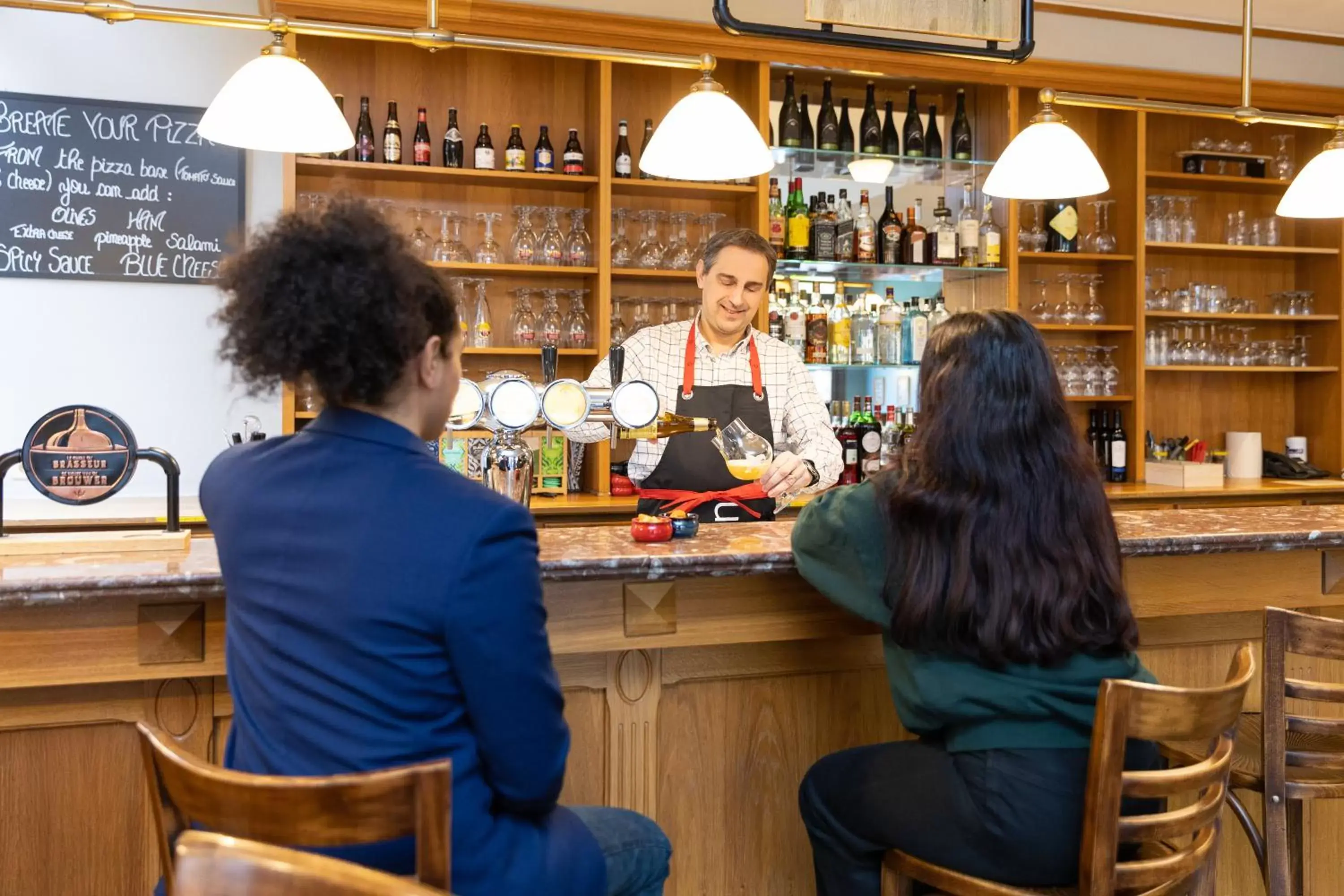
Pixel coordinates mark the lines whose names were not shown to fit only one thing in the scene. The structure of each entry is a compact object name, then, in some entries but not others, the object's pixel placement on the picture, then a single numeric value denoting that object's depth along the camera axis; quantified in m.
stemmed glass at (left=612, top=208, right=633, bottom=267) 4.38
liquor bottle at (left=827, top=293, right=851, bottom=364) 4.56
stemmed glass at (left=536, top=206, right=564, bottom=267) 4.25
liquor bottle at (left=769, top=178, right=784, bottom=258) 4.45
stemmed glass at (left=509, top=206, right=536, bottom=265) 4.28
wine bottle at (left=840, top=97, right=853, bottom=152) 4.70
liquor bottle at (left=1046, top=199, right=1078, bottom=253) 4.84
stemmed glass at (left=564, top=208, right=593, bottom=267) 4.29
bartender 3.30
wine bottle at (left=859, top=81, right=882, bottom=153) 4.78
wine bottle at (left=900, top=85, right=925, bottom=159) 4.85
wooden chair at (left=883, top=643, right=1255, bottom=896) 1.36
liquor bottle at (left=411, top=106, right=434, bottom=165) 4.12
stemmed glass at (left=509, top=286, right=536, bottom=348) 4.29
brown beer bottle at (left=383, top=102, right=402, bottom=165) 4.09
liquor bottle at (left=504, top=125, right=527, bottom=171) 4.23
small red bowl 2.06
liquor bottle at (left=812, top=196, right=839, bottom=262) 4.51
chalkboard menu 4.01
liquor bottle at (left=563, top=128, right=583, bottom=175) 4.25
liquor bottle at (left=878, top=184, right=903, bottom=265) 4.62
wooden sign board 2.34
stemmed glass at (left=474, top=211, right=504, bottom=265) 4.21
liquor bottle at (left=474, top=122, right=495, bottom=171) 4.21
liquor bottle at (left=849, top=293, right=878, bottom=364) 4.59
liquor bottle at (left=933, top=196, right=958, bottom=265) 4.66
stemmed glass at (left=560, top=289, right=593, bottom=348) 4.30
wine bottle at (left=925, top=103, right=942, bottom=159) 4.86
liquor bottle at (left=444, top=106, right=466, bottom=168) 4.21
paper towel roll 5.09
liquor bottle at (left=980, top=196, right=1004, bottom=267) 4.68
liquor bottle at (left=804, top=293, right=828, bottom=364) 4.52
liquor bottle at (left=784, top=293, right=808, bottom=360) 4.50
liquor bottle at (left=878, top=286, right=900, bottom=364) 4.62
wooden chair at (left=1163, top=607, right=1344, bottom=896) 1.71
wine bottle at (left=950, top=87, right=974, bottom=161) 4.82
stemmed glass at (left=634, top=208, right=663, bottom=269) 4.39
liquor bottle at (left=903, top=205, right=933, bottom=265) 4.66
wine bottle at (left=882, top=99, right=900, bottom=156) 4.86
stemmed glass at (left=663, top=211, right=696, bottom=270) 4.41
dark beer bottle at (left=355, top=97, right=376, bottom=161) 4.09
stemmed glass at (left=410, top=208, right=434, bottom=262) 3.99
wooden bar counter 1.77
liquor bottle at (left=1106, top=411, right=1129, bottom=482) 4.84
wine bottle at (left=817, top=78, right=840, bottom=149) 4.72
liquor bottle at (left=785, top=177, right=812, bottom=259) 4.50
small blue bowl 2.13
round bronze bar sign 1.91
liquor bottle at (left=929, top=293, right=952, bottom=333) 4.64
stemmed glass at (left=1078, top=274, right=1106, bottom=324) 4.93
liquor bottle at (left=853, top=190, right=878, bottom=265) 4.56
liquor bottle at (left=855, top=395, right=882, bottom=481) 4.59
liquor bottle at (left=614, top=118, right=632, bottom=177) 4.33
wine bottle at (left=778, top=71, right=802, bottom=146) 4.68
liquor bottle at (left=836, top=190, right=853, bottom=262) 4.58
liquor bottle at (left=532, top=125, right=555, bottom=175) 4.24
